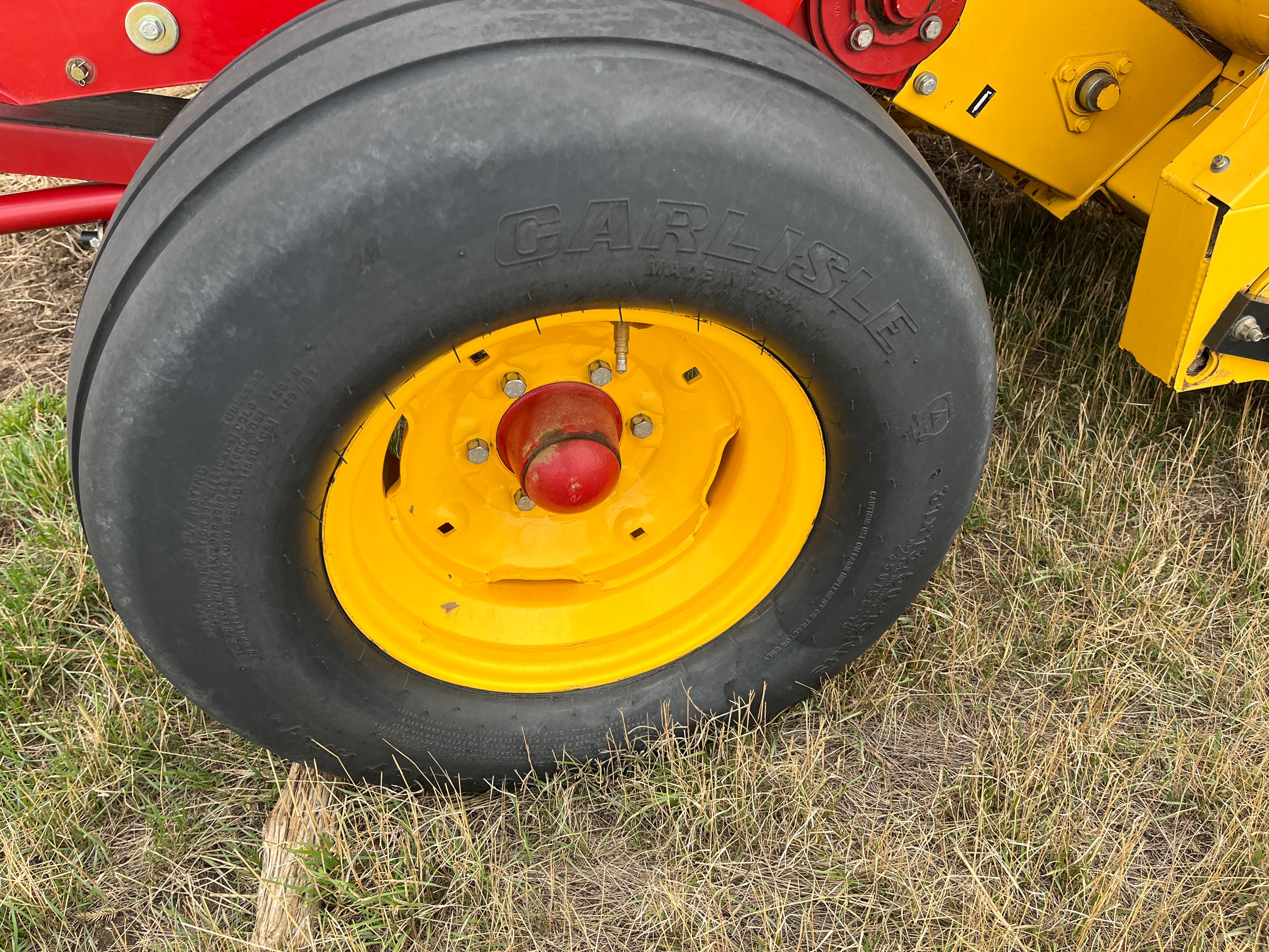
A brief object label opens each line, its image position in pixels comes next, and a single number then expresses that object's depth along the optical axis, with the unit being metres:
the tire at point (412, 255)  1.34
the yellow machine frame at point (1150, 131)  1.97
